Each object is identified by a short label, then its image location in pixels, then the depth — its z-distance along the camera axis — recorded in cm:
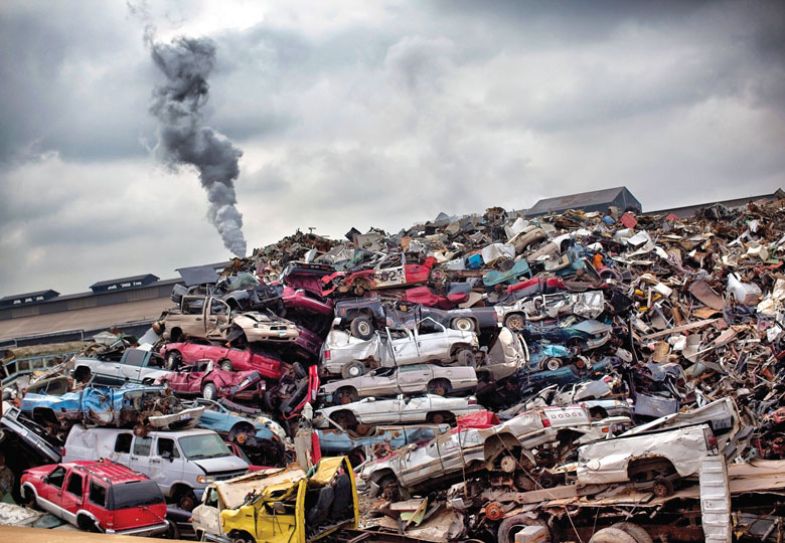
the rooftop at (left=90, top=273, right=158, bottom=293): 5621
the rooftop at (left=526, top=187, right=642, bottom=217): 5544
